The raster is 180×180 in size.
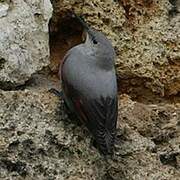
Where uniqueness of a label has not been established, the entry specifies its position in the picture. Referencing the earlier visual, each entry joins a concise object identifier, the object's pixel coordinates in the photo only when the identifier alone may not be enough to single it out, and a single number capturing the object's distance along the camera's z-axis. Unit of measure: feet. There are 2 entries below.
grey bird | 23.31
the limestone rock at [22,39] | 22.68
